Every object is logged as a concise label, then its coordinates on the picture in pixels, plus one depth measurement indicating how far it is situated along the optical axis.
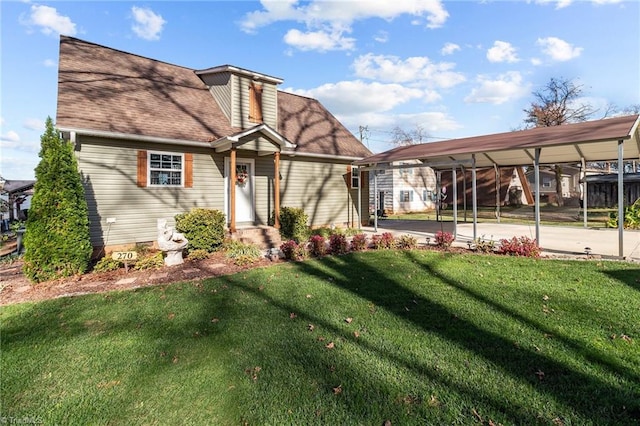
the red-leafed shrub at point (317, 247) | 8.10
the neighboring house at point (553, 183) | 32.96
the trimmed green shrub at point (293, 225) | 10.70
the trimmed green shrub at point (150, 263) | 7.02
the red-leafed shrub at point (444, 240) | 8.70
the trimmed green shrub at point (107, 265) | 6.78
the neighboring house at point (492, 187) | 29.31
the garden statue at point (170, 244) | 7.36
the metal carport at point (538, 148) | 7.40
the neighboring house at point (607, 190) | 24.17
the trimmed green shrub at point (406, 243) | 8.80
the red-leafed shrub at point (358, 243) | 8.70
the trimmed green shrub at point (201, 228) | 8.34
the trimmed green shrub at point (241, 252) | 7.37
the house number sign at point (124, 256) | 6.88
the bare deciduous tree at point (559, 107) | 28.59
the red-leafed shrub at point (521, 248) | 7.61
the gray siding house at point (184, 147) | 8.34
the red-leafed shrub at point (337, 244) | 8.29
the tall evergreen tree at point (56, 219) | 6.14
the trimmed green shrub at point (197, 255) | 7.87
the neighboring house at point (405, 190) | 25.83
